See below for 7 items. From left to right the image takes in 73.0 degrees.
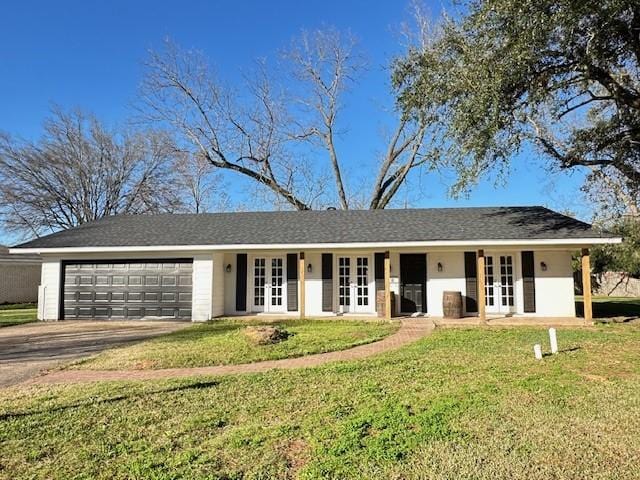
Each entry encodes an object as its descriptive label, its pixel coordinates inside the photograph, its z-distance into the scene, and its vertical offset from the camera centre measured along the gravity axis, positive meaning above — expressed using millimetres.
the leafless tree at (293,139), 24516 +7931
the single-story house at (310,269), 13516 +247
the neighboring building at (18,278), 22344 +9
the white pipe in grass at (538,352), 7578 -1354
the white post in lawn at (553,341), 8048 -1239
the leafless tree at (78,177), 25203 +6287
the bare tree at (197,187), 27406 +6262
